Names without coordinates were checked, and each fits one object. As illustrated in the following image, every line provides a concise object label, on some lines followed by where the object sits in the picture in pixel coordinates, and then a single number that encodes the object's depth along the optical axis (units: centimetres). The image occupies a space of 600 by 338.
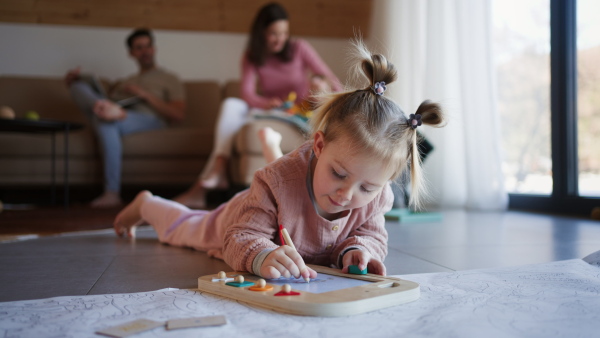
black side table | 270
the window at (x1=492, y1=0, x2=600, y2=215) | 244
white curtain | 274
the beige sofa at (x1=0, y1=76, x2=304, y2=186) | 319
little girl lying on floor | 95
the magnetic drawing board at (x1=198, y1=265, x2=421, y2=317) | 74
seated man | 318
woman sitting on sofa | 283
